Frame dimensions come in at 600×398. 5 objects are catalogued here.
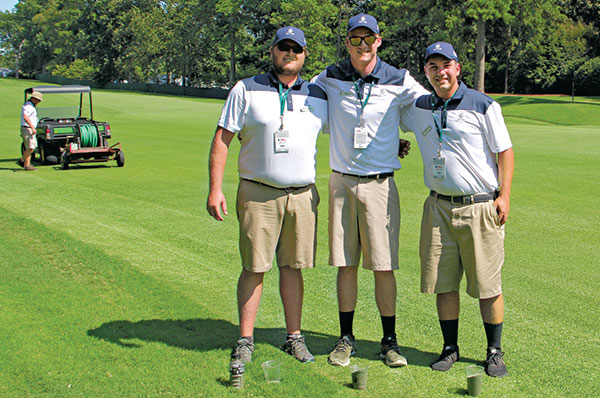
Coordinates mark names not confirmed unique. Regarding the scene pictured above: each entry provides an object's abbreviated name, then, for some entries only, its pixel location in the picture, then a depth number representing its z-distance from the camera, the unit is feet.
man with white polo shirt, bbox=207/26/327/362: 14.47
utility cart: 51.34
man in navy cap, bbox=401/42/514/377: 14.26
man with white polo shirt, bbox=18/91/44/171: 50.14
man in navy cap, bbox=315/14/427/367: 14.82
